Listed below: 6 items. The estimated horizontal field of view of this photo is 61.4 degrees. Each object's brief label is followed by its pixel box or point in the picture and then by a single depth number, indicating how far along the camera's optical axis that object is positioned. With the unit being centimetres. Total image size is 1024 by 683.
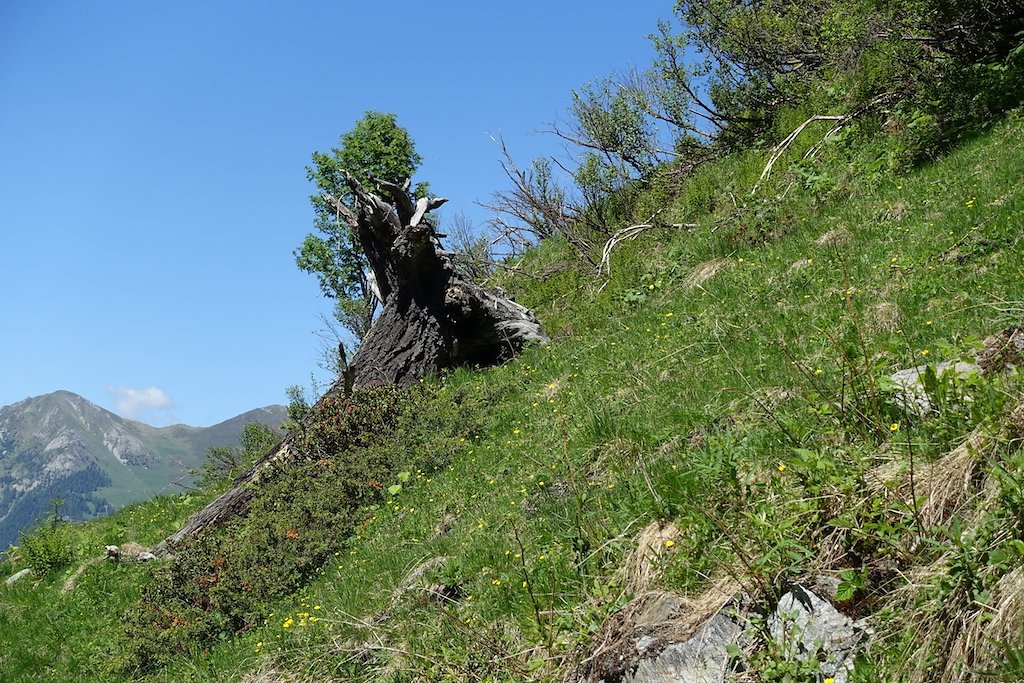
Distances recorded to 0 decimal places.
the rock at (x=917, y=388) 476
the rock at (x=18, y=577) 1288
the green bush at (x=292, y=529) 855
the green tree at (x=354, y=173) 3472
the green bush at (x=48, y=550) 1280
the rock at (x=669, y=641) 428
